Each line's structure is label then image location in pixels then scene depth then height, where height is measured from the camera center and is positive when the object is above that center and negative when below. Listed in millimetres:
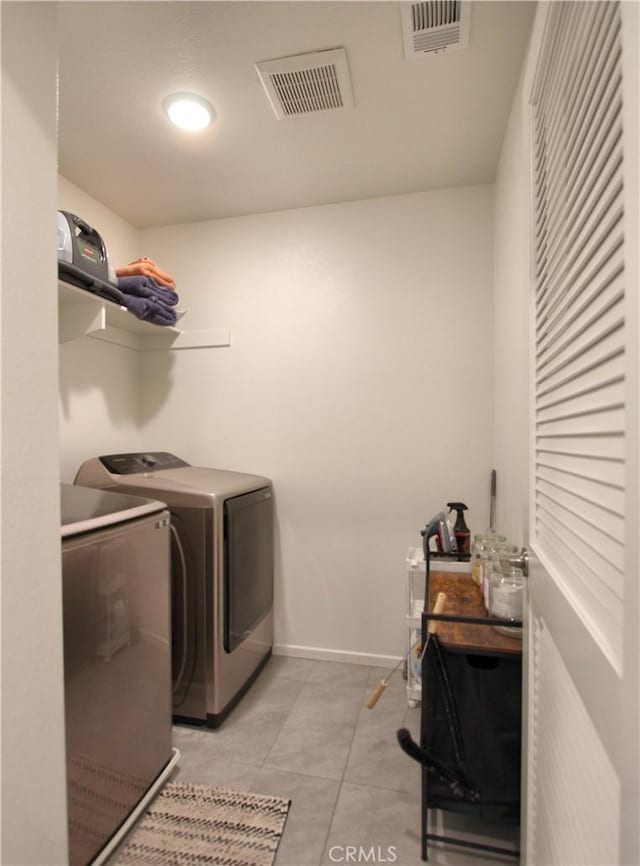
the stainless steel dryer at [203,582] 1839 -713
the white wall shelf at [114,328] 1846 +549
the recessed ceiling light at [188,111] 1601 +1265
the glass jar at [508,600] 1237 -527
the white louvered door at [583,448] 485 -33
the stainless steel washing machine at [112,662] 1142 -746
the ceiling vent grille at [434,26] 1240 +1272
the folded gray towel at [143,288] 2098 +726
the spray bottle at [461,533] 1889 -488
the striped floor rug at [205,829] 1277 -1341
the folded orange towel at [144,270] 2135 +824
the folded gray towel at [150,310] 2090 +620
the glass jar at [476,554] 1641 -522
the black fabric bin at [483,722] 1201 -872
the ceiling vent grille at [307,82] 1423 +1272
